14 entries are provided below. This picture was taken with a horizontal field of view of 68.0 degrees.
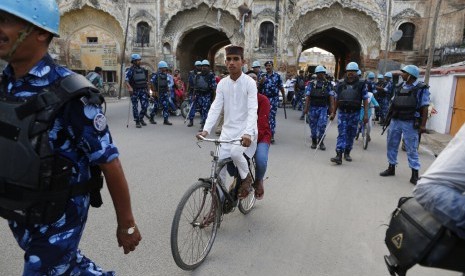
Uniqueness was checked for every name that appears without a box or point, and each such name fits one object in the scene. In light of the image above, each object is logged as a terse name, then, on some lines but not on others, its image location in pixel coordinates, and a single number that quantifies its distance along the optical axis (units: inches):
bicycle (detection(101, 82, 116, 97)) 883.4
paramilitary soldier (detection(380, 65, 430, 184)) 225.5
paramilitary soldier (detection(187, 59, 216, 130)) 419.2
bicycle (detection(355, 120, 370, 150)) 331.0
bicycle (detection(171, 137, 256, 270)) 110.0
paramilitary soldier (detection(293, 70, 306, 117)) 644.7
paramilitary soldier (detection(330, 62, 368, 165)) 274.7
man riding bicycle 132.9
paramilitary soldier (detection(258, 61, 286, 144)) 348.2
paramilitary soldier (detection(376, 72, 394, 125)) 544.7
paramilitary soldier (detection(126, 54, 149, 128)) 402.6
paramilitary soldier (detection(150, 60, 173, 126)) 441.4
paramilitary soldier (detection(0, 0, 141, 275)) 52.9
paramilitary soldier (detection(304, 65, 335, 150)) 333.1
